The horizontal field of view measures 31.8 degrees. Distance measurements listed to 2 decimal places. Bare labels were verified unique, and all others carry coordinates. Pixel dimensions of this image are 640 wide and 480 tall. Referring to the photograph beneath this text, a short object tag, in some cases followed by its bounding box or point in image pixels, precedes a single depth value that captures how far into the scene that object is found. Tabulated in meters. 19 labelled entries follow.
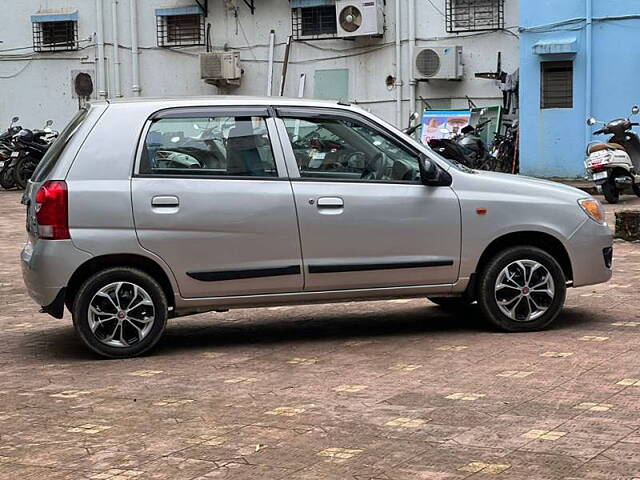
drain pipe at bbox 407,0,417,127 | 24.27
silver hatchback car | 7.08
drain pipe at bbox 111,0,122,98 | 26.73
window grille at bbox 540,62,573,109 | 21.42
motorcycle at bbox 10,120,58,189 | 23.00
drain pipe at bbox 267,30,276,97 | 25.84
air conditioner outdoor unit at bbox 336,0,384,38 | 24.09
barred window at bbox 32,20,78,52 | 27.09
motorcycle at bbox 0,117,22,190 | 23.88
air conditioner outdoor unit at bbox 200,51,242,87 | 25.42
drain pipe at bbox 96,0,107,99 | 26.67
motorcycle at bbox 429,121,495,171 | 19.59
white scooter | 17.07
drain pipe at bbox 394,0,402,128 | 24.56
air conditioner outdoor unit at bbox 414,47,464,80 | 23.69
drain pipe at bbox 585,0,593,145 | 20.75
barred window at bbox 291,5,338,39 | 25.31
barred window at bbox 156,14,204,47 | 26.45
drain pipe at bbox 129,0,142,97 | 26.59
